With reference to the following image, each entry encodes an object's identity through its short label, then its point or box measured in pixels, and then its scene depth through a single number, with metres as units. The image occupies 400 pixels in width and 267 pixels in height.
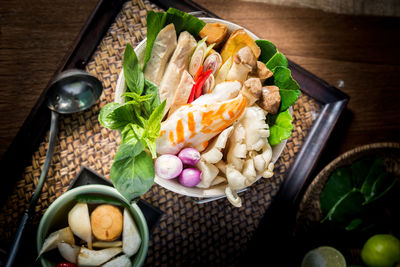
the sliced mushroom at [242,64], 0.67
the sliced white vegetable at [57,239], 0.73
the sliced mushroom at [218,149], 0.65
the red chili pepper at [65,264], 0.74
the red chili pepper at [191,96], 0.70
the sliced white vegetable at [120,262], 0.75
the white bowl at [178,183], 0.67
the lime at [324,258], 0.94
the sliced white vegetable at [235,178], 0.65
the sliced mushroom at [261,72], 0.71
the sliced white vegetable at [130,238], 0.77
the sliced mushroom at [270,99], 0.69
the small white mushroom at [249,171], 0.66
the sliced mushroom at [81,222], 0.76
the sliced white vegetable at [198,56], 0.70
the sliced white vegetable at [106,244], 0.77
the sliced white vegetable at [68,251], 0.74
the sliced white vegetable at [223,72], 0.71
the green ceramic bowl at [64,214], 0.73
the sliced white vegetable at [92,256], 0.74
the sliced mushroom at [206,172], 0.67
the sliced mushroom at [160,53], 0.69
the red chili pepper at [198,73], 0.71
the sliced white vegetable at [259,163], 0.66
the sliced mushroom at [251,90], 0.67
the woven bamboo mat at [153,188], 0.84
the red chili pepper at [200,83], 0.70
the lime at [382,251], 0.94
